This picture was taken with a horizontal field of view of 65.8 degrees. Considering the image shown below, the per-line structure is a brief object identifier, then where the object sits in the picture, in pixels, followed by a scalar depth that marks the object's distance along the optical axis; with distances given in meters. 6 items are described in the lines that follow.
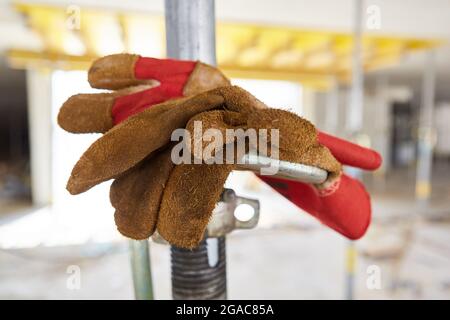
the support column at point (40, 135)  4.98
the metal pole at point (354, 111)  1.72
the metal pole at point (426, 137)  4.30
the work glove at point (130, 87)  0.59
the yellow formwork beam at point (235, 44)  2.91
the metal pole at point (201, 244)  0.71
